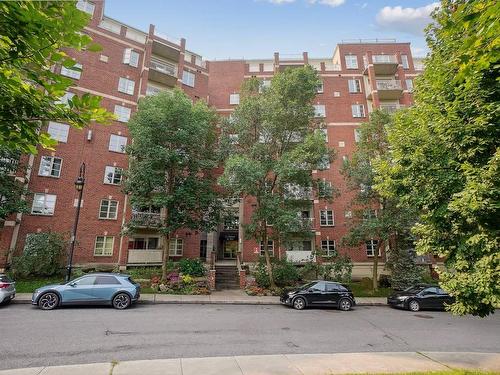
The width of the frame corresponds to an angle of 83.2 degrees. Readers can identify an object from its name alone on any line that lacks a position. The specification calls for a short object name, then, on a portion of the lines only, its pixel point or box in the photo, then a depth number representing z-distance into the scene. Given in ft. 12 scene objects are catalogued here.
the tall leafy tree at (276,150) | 61.87
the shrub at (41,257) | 60.03
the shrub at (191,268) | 70.90
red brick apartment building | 74.23
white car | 40.78
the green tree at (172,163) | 63.57
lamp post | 51.88
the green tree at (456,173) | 18.60
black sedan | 54.44
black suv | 52.26
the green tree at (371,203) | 64.34
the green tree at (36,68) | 10.27
